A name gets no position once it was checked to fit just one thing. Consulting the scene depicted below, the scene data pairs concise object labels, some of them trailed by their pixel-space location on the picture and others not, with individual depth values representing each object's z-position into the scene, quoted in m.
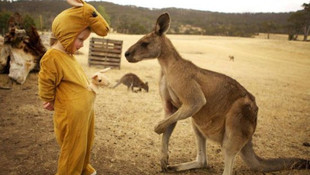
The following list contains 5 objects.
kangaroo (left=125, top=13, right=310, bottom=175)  2.54
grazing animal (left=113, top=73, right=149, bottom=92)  7.46
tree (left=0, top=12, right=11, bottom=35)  27.69
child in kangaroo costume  2.08
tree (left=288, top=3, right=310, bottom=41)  39.56
